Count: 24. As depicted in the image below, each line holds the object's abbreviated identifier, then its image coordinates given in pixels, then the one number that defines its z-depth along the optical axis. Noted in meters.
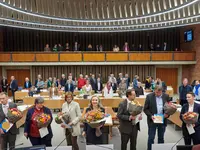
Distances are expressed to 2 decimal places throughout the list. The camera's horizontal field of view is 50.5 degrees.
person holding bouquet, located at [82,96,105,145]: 3.79
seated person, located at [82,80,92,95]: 8.64
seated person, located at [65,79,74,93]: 9.14
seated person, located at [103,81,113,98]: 8.28
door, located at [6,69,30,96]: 15.81
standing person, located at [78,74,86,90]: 10.84
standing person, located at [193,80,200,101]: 7.95
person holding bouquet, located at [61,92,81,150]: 3.97
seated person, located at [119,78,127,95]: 8.48
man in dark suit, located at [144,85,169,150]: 4.30
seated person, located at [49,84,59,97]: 8.53
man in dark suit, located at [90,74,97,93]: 10.66
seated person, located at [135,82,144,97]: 8.67
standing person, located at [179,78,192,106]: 6.93
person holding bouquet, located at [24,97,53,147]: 3.64
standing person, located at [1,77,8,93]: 12.21
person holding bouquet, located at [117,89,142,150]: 3.92
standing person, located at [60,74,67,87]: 11.80
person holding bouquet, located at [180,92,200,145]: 3.63
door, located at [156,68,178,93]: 16.23
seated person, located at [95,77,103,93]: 10.34
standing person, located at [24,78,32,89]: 11.23
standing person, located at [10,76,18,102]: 11.31
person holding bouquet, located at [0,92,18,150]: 3.91
